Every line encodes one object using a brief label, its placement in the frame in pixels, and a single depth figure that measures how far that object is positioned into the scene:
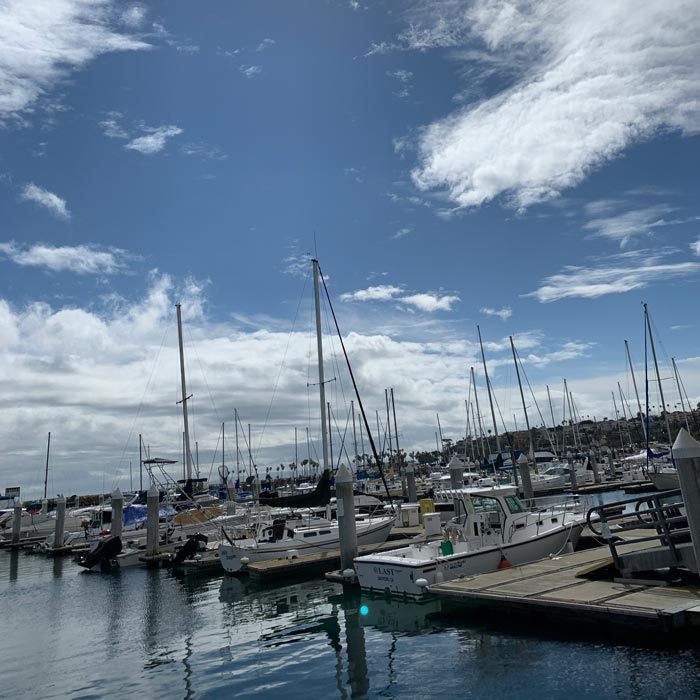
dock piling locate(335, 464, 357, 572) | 19.78
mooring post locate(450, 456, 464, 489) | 30.70
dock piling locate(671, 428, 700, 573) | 10.64
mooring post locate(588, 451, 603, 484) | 58.44
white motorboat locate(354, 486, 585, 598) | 16.80
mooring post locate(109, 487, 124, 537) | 36.06
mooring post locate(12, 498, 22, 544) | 47.12
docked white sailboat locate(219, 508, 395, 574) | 24.92
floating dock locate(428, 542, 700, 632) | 11.04
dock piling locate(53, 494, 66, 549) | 40.22
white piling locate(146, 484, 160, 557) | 31.22
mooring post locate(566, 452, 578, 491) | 51.53
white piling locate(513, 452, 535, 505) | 36.81
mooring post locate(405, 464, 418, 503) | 44.92
